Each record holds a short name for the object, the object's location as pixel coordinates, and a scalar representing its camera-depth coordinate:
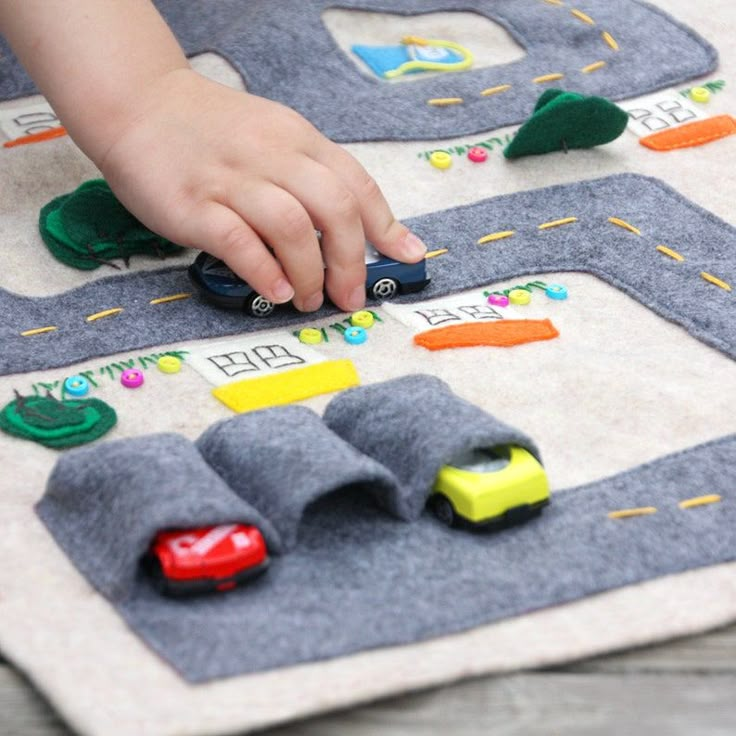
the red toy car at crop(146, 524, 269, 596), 0.65
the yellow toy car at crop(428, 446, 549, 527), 0.68
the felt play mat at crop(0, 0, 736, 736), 0.65
